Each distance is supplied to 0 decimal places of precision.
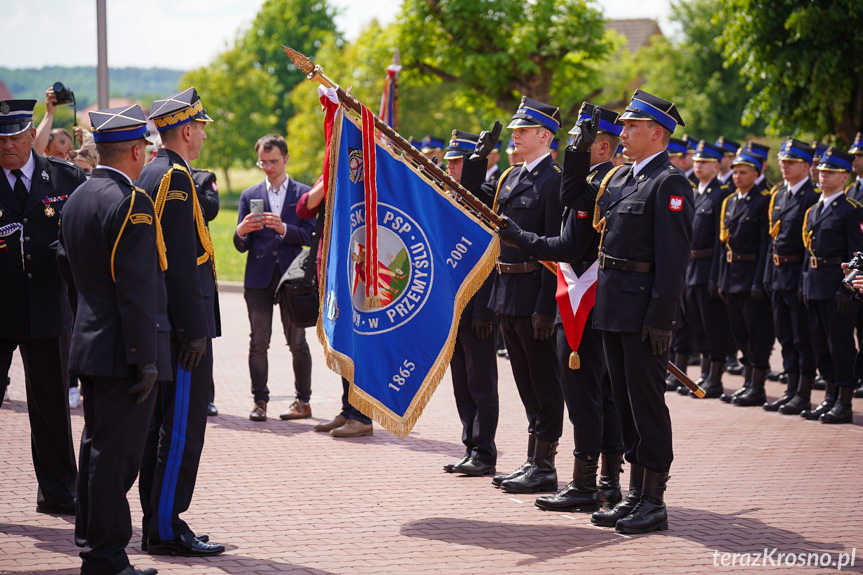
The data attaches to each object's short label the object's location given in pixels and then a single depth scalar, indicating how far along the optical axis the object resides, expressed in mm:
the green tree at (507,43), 23500
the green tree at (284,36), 74062
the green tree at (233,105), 69312
